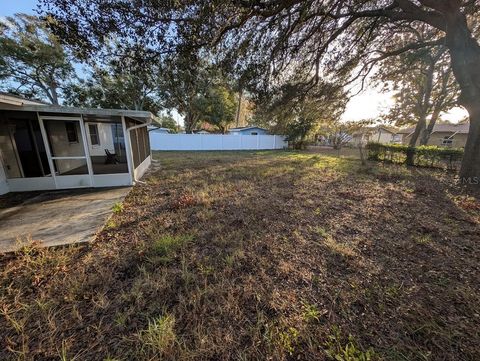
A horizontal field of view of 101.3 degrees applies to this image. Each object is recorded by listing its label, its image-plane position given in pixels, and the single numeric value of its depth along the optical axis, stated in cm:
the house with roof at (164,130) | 2170
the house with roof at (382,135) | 2937
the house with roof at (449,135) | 2270
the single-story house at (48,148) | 501
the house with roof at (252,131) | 2390
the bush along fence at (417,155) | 912
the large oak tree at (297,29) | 421
